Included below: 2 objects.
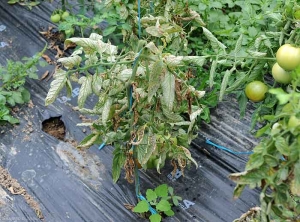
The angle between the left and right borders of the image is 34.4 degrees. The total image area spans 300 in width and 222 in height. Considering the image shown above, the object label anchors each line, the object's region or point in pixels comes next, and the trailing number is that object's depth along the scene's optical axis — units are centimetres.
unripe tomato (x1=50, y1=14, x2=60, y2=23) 310
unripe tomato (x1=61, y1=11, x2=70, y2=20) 311
